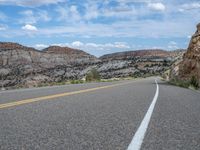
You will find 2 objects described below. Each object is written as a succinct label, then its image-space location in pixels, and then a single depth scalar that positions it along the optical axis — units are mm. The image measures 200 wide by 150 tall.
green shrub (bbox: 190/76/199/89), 30673
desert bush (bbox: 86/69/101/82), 79562
